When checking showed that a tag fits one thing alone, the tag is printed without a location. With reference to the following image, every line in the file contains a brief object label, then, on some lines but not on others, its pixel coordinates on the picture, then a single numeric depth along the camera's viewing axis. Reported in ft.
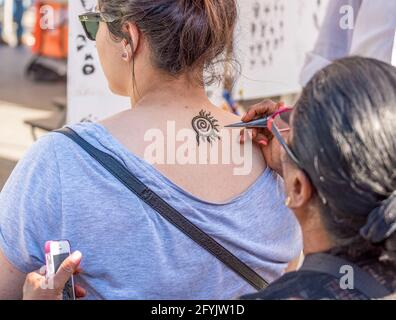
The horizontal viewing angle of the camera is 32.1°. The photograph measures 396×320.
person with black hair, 3.80
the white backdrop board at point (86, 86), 8.23
